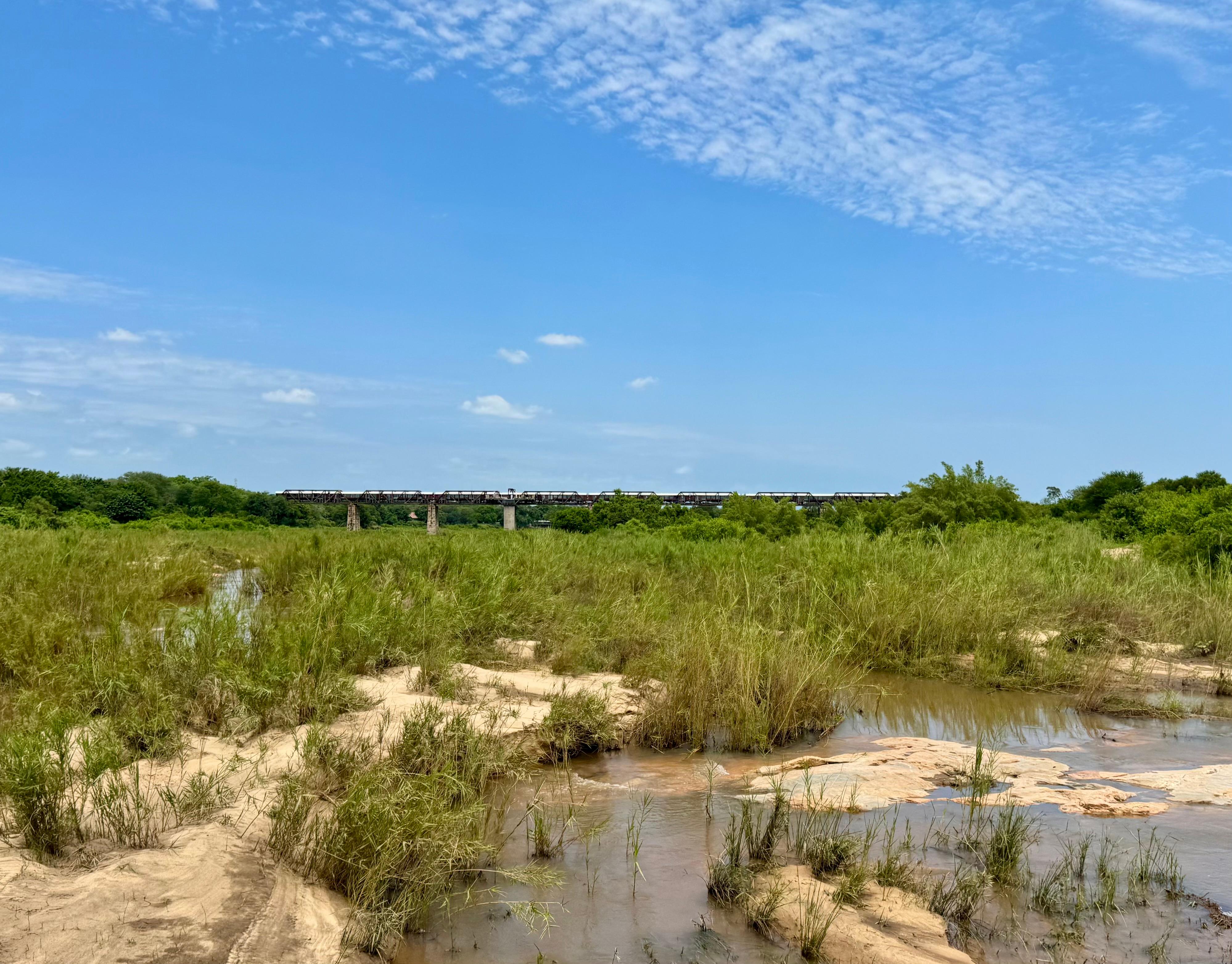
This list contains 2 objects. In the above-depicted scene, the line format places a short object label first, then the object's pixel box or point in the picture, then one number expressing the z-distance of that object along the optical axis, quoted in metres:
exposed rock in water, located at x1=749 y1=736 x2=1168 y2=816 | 5.20
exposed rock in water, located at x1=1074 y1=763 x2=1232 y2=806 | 5.42
